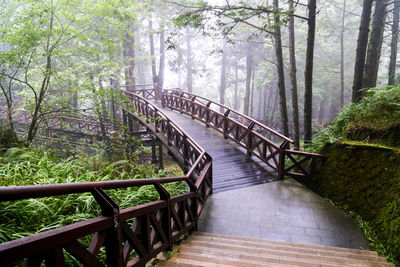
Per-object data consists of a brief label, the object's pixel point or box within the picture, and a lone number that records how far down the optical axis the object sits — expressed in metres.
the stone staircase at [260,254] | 3.19
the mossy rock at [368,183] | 4.15
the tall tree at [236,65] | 28.75
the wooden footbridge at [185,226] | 1.58
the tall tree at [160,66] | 20.69
